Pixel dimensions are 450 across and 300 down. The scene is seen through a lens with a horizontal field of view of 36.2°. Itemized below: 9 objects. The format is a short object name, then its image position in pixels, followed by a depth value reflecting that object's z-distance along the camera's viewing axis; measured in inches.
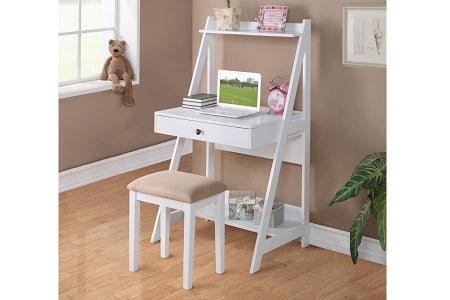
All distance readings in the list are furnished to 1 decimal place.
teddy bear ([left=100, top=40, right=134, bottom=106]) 198.4
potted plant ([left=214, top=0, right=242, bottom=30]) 143.9
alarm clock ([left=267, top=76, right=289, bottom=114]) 138.6
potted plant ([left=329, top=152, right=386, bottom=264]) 121.2
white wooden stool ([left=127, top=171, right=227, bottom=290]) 120.6
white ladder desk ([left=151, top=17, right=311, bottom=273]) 131.8
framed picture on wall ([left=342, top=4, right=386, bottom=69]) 129.4
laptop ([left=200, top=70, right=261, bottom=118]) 140.9
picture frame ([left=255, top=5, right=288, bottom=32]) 137.9
